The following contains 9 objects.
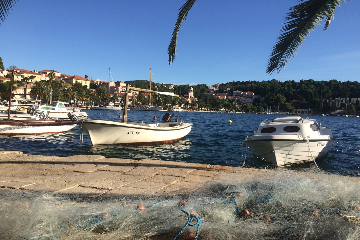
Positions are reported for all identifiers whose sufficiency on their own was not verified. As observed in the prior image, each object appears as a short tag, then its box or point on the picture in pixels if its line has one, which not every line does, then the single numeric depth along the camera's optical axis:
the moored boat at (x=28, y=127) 17.75
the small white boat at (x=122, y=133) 13.56
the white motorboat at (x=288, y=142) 10.02
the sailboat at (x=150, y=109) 110.94
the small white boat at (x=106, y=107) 104.20
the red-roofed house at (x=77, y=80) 139.77
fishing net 2.50
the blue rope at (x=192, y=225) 2.53
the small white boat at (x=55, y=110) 28.48
